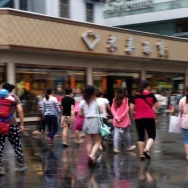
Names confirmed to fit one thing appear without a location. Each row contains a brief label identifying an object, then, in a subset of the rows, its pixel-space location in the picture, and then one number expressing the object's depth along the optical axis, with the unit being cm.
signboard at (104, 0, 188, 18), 2808
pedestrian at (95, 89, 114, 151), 945
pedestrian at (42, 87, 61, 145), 1064
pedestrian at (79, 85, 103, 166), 768
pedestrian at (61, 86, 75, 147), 1037
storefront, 1522
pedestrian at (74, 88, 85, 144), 1077
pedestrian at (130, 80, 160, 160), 823
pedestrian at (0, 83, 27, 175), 684
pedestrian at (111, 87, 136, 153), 919
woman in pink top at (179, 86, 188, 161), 792
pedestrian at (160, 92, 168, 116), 2198
